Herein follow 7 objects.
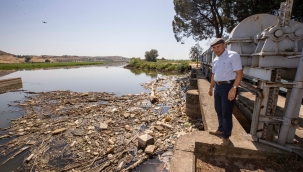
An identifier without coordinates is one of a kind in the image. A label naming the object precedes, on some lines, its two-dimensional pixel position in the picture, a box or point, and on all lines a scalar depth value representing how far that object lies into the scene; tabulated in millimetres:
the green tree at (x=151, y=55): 71375
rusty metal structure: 1961
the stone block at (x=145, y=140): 4595
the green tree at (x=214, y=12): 9719
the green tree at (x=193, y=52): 40494
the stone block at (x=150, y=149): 4321
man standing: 2148
